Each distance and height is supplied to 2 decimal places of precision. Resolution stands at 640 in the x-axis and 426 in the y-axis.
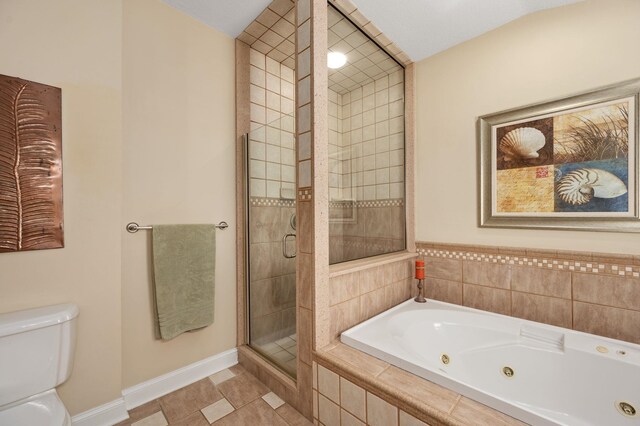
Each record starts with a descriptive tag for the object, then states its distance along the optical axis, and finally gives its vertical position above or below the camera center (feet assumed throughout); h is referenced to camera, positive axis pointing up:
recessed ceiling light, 6.66 +3.91
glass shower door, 5.84 -0.57
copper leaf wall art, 3.78 +0.72
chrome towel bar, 5.12 -0.29
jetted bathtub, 3.76 -2.52
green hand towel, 5.35 -1.36
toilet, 3.37 -2.05
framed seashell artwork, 4.68 +0.92
